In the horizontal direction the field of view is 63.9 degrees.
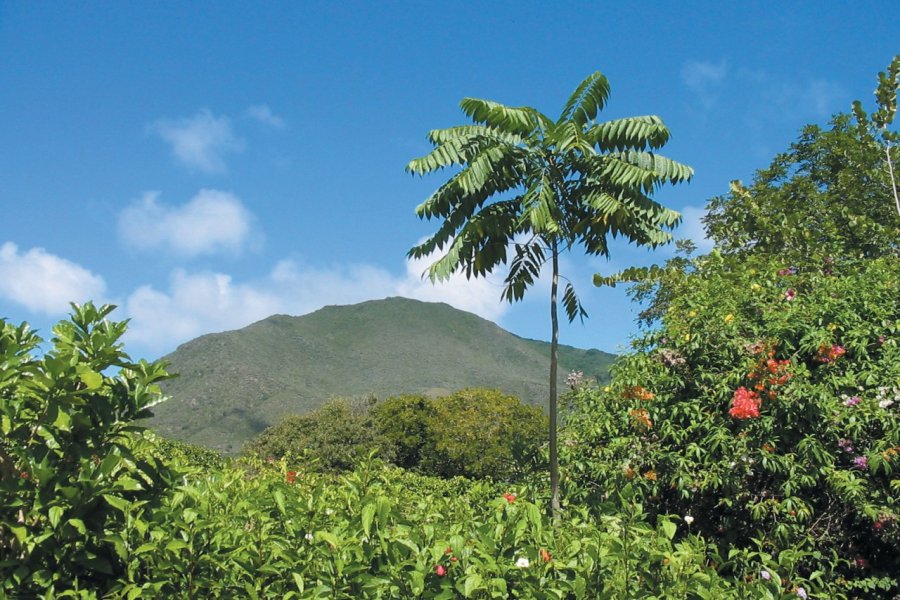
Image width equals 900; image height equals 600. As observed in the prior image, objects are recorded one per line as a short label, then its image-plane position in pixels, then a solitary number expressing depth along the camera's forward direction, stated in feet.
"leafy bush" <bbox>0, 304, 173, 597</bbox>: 9.64
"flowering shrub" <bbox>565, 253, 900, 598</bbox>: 21.71
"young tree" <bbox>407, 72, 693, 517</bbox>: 34.12
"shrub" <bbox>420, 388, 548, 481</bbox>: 119.34
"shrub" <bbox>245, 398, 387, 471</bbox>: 107.55
